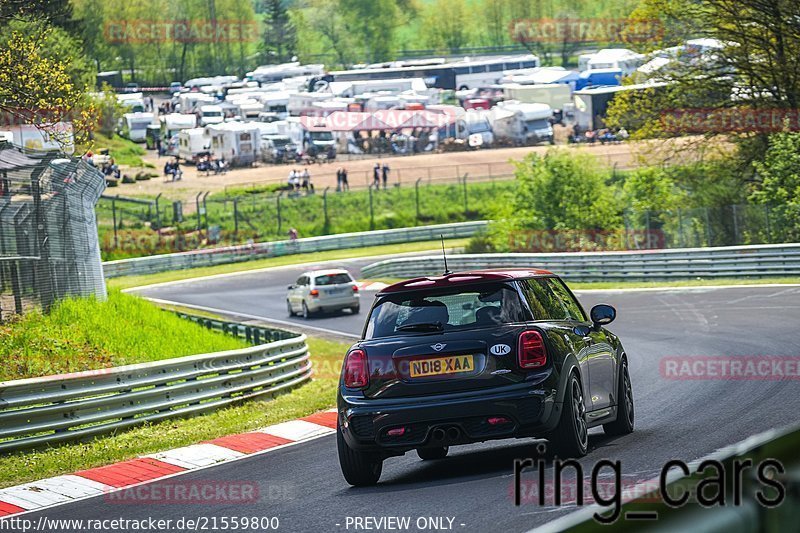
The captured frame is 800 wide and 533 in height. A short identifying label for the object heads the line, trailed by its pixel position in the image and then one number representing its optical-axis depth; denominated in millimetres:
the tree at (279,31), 154750
